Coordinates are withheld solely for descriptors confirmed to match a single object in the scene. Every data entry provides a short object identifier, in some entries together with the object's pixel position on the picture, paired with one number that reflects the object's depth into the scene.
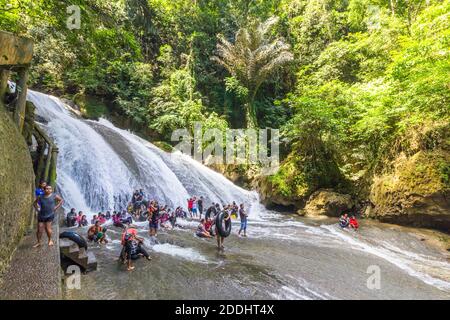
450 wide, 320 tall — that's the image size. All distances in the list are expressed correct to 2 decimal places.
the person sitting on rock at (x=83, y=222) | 11.74
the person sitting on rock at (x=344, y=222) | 15.39
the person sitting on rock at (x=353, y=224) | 15.25
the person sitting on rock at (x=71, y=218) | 11.59
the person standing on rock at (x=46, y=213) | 6.76
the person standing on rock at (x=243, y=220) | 12.55
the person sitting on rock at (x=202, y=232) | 11.71
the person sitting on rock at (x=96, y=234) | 9.66
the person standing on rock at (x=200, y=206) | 16.98
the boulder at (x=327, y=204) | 18.92
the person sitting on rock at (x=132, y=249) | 7.55
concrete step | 7.00
